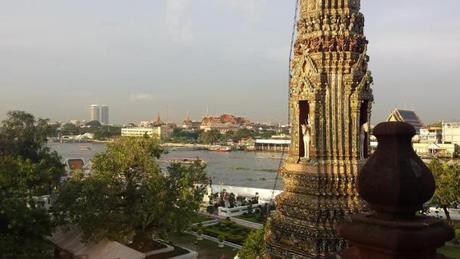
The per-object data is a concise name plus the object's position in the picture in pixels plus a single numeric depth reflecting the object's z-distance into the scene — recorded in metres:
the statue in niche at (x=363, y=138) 9.03
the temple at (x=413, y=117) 87.21
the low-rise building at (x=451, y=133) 93.42
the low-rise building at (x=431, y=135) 96.94
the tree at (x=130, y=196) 16.81
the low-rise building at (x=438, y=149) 79.19
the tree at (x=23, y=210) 13.84
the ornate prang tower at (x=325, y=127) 8.70
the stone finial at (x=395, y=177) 2.03
